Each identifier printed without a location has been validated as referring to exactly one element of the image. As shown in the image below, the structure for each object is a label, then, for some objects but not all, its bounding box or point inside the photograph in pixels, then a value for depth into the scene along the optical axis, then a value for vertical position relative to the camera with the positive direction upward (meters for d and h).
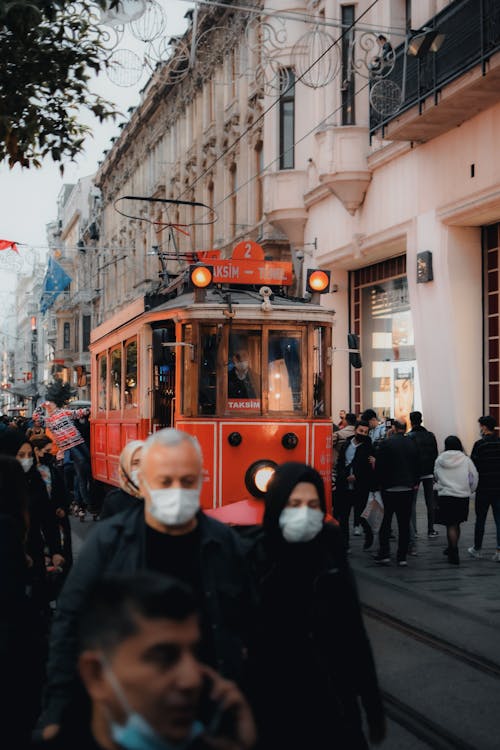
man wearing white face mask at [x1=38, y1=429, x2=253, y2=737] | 3.67 -0.49
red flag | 26.16 +3.96
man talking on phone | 2.33 -0.57
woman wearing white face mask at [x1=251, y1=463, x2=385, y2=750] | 3.94 -0.82
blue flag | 45.75 +5.58
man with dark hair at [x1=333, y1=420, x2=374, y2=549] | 14.00 -0.84
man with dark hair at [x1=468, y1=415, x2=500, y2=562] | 12.73 -0.80
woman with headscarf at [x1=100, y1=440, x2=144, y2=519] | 6.18 -0.40
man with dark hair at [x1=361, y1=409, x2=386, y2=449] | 15.11 -0.27
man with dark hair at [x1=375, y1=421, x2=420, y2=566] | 12.73 -0.86
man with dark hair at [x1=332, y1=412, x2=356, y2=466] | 15.73 -0.34
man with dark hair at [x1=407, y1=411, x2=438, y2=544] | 15.51 -0.62
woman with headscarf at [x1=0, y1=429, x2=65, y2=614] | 6.71 -0.70
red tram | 11.59 +0.35
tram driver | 11.70 +0.35
